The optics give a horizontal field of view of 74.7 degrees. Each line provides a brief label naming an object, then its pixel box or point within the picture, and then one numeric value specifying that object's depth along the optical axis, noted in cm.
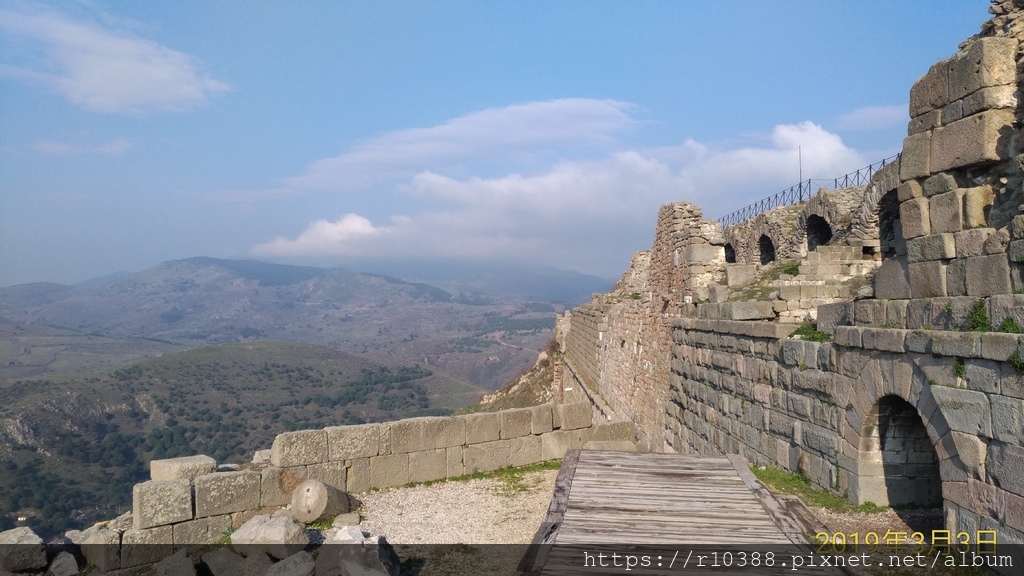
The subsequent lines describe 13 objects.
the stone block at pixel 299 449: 903
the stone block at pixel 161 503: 779
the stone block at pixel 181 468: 847
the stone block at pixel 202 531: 802
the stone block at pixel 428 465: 996
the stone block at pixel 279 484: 873
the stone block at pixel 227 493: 823
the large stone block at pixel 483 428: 1045
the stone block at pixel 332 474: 919
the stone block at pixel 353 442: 939
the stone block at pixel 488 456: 1043
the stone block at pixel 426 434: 989
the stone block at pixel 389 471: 966
